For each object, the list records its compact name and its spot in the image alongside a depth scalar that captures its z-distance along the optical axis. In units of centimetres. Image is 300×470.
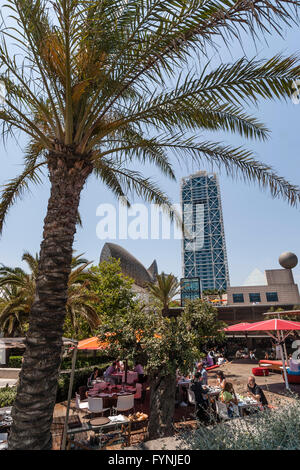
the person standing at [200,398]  699
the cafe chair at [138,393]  968
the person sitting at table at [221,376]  849
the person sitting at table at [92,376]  1116
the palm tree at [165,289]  2238
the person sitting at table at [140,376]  1224
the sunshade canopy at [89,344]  1023
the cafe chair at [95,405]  780
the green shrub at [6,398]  843
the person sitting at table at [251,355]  1947
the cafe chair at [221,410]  634
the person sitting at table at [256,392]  701
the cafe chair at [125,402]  786
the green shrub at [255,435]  280
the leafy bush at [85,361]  1573
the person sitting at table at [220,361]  1720
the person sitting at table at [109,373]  1119
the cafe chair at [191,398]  885
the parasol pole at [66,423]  478
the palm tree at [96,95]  337
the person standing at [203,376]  1071
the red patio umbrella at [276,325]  1010
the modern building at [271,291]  5062
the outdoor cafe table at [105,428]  584
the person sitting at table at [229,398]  641
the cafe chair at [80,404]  837
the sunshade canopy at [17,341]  571
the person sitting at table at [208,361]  1612
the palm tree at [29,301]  1541
